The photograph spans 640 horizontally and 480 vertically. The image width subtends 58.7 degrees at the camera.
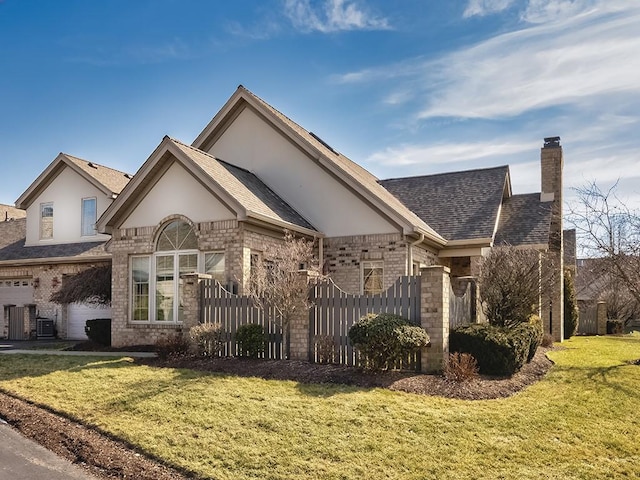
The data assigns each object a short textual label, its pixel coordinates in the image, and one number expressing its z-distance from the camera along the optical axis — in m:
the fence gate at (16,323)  22.91
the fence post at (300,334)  12.81
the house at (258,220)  15.71
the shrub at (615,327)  31.72
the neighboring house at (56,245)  22.31
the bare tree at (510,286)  16.16
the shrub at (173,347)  13.47
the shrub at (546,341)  20.34
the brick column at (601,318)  30.89
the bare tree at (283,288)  12.70
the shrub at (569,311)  27.03
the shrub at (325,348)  12.51
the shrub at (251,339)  13.09
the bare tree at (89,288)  19.12
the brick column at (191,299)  14.09
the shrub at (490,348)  12.12
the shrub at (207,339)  13.39
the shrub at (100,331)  18.14
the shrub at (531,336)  13.99
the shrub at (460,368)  11.09
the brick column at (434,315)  11.80
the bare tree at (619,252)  16.48
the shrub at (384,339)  11.25
